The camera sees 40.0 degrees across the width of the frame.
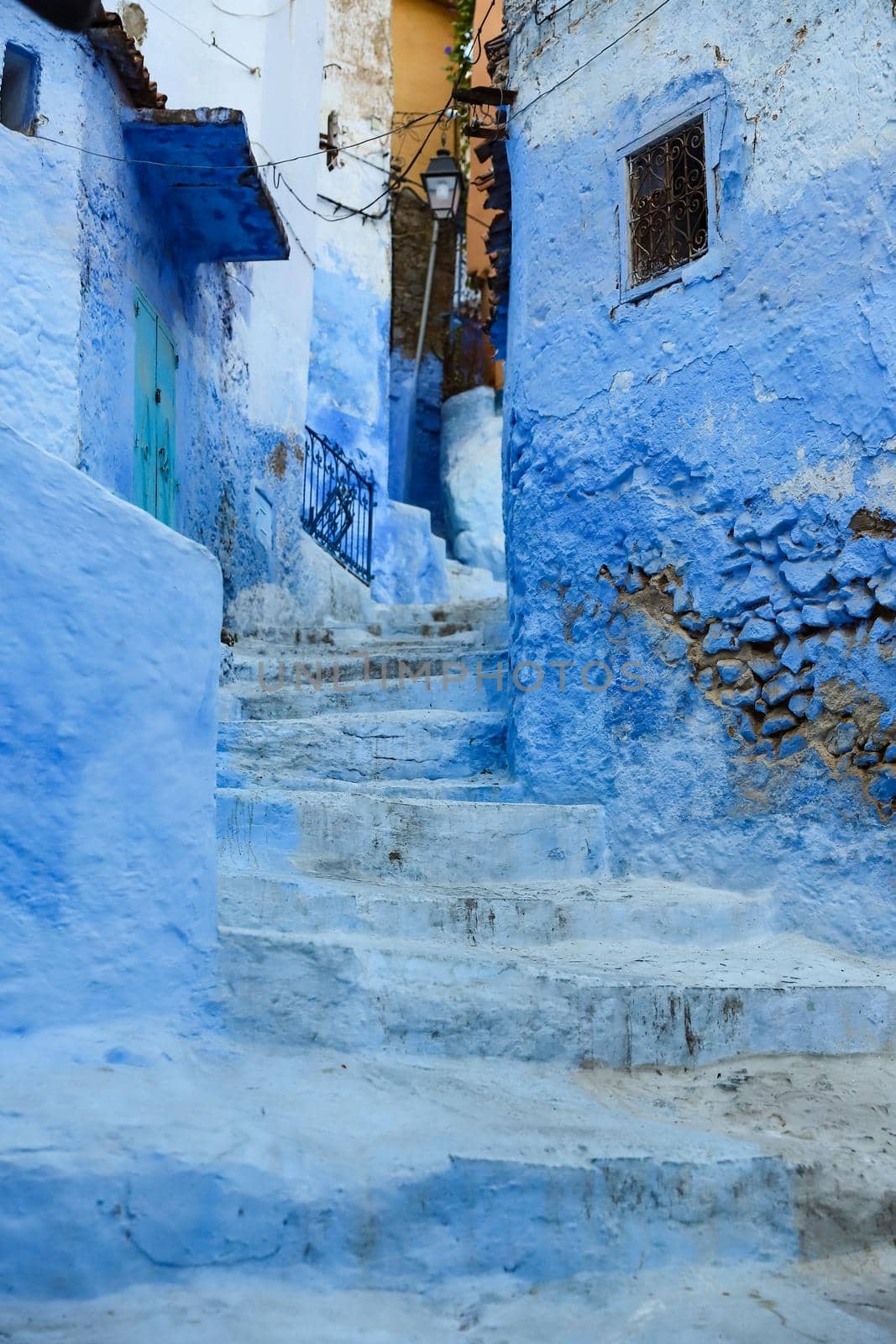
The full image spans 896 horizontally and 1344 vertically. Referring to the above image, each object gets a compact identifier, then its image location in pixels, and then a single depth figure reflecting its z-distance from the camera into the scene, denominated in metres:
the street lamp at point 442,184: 9.52
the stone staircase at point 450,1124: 2.63
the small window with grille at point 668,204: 5.30
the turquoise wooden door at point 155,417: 7.12
